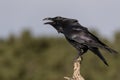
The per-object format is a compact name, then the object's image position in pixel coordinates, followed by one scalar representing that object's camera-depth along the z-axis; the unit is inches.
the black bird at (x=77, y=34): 512.1
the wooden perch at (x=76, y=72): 502.6
